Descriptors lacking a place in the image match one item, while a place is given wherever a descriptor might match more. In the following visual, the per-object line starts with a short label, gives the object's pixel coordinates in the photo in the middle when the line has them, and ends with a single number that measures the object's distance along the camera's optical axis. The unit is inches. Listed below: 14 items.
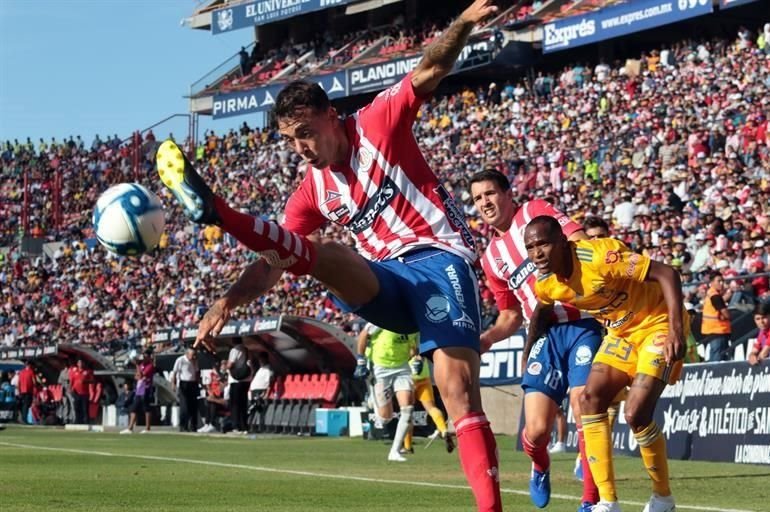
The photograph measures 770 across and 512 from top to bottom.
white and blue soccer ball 310.5
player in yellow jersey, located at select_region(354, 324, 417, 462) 783.8
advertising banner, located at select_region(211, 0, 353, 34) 2279.8
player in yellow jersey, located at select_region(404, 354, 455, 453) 835.1
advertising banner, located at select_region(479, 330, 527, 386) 964.0
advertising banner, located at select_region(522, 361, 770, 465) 629.9
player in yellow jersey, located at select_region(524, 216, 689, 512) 348.2
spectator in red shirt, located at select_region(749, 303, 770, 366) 632.5
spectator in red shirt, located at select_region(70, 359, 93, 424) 1459.2
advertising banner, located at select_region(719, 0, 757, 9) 1470.4
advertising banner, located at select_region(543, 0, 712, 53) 1541.6
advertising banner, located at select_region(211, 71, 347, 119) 2084.2
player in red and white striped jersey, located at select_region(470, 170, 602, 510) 389.4
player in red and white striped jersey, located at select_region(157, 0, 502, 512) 268.8
